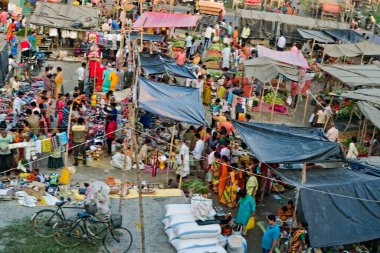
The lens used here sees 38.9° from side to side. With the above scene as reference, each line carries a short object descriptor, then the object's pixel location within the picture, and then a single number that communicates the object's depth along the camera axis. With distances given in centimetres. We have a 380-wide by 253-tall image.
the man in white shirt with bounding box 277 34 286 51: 2723
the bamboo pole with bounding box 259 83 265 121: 1905
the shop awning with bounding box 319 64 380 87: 1880
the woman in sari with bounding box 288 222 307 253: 1082
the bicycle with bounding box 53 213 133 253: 1014
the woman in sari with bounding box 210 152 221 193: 1351
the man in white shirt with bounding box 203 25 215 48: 2545
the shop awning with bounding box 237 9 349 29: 2803
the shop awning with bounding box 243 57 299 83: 1873
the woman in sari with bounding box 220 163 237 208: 1295
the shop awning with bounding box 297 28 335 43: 2595
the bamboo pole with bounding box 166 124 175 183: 1388
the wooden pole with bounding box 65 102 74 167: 1308
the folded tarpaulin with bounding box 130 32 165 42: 2270
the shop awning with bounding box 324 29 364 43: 2634
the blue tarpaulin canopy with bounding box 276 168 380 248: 1115
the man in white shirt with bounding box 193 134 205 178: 1438
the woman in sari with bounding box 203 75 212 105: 1942
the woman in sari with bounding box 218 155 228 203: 1312
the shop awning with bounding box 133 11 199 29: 2262
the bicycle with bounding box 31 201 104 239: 1030
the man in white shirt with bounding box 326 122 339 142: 1598
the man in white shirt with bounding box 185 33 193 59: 2392
